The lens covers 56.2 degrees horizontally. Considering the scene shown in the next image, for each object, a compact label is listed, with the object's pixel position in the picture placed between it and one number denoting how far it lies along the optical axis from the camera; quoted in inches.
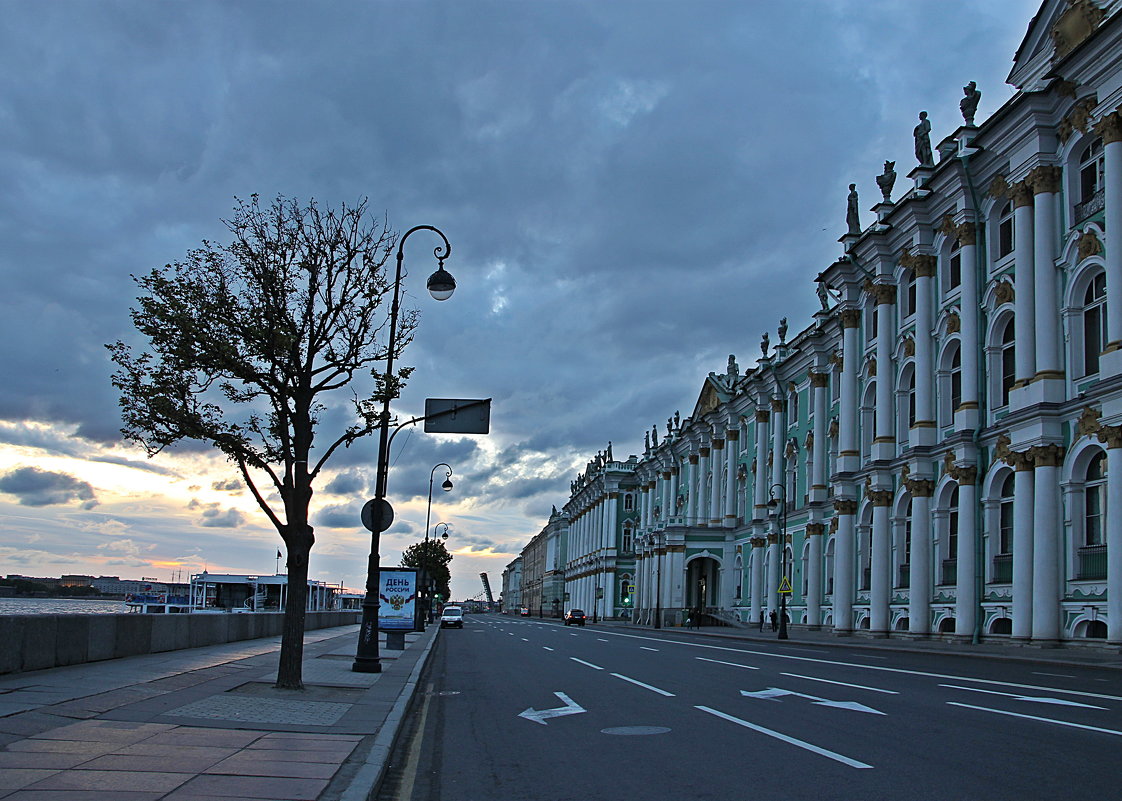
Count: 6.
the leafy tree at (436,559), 4118.4
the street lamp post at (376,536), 776.3
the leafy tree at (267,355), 608.1
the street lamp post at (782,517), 1750.7
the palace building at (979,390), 1210.0
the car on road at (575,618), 3388.3
